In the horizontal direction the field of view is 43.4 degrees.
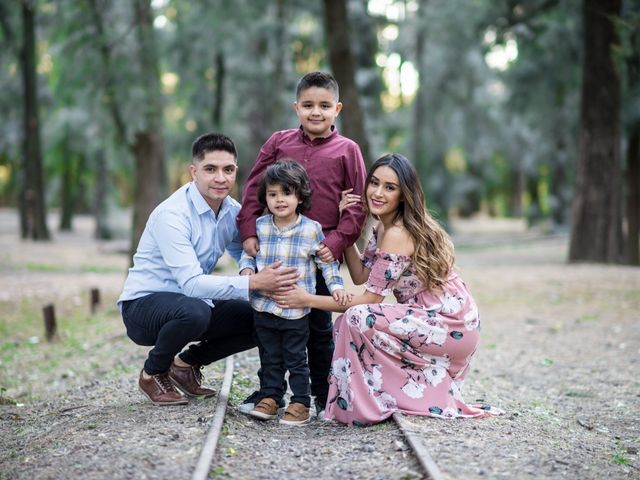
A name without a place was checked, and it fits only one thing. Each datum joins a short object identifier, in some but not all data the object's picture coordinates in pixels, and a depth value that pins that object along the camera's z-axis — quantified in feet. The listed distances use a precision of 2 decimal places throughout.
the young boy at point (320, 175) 17.94
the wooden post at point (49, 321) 34.50
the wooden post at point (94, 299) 41.11
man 18.08
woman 17.90
